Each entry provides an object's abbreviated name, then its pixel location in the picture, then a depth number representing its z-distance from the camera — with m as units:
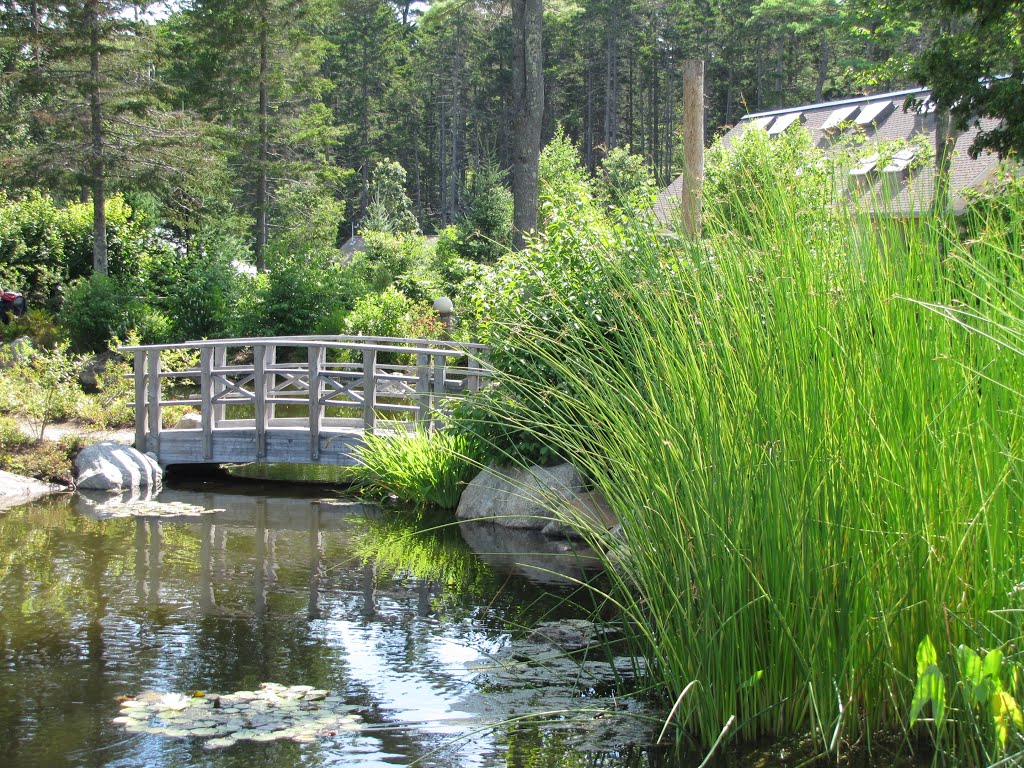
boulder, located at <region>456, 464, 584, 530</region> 9.12
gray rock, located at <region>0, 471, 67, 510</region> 10.48
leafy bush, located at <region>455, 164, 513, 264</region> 24.89
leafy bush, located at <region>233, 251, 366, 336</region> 19.77
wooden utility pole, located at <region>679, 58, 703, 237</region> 8.84
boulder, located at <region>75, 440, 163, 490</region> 11.10
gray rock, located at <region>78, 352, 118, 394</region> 17.45
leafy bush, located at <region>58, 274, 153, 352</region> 19.52
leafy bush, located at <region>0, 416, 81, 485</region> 11.23
